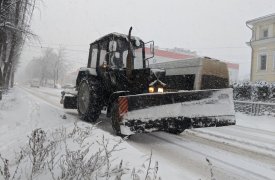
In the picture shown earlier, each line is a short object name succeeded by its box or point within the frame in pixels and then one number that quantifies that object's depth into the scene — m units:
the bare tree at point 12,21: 7.13
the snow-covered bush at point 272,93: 10.45
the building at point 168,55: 39.04
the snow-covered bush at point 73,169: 2.10
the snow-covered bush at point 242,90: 11.19
